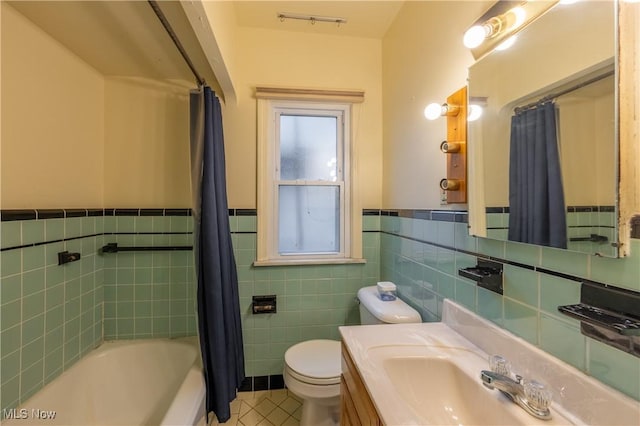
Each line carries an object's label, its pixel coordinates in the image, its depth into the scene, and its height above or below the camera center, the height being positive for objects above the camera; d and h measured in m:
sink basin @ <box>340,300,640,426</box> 0.69 -0.50
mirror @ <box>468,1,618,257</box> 0.68 +0.29
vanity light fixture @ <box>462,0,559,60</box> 0.88 +0.62
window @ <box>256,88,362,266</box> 2.06 +0.19
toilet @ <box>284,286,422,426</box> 1.46 -0.86
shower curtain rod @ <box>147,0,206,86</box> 1.09 +0.78
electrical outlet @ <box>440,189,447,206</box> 1.30 +0.06
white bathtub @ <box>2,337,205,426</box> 1.42 -1.02
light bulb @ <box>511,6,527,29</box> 0.90 +0.62
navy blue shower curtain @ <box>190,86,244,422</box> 1.54 -0.27
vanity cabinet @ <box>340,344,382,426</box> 0.83 -0.63
